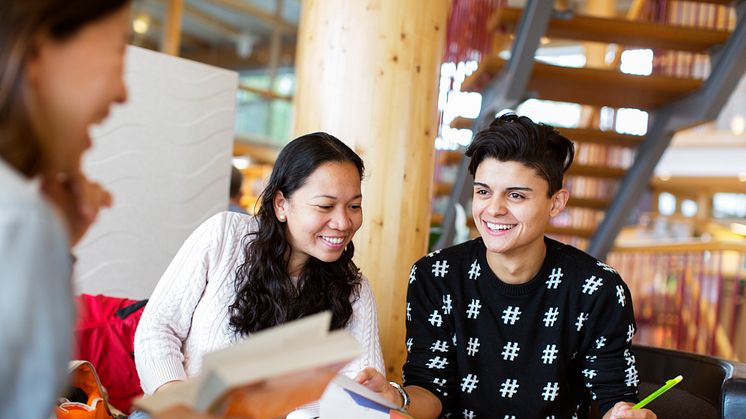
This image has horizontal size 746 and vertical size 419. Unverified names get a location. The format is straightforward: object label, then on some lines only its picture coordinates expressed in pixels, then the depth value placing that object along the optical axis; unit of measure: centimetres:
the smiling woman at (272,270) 199
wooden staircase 386
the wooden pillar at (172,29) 1062
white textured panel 313
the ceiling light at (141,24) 1194
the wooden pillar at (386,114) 271
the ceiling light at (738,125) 1034
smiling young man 206
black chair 203
